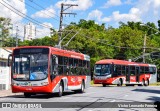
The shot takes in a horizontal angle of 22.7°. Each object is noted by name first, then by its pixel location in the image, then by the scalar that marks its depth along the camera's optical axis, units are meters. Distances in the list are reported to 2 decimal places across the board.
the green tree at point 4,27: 86.62
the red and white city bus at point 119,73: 47.00
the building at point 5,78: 33.50
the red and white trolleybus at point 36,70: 22.91
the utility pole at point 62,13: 48.47
